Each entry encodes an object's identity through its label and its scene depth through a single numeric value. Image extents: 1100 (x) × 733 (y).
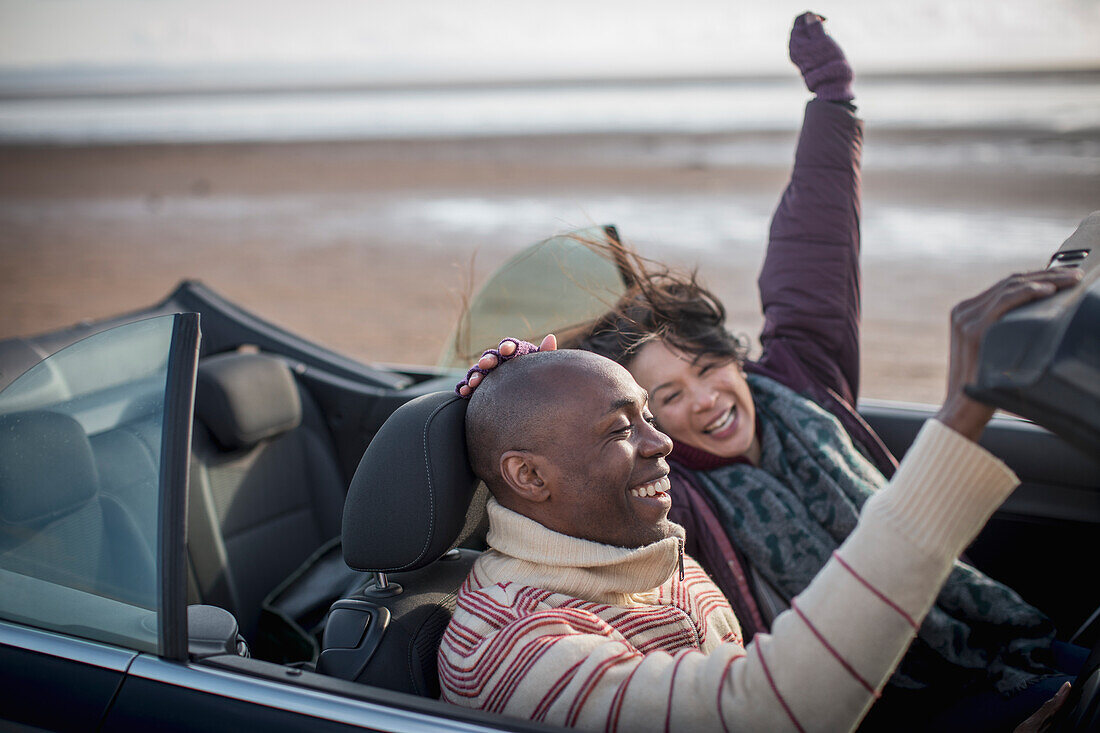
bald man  1.08
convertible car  1.31
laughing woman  1.97
